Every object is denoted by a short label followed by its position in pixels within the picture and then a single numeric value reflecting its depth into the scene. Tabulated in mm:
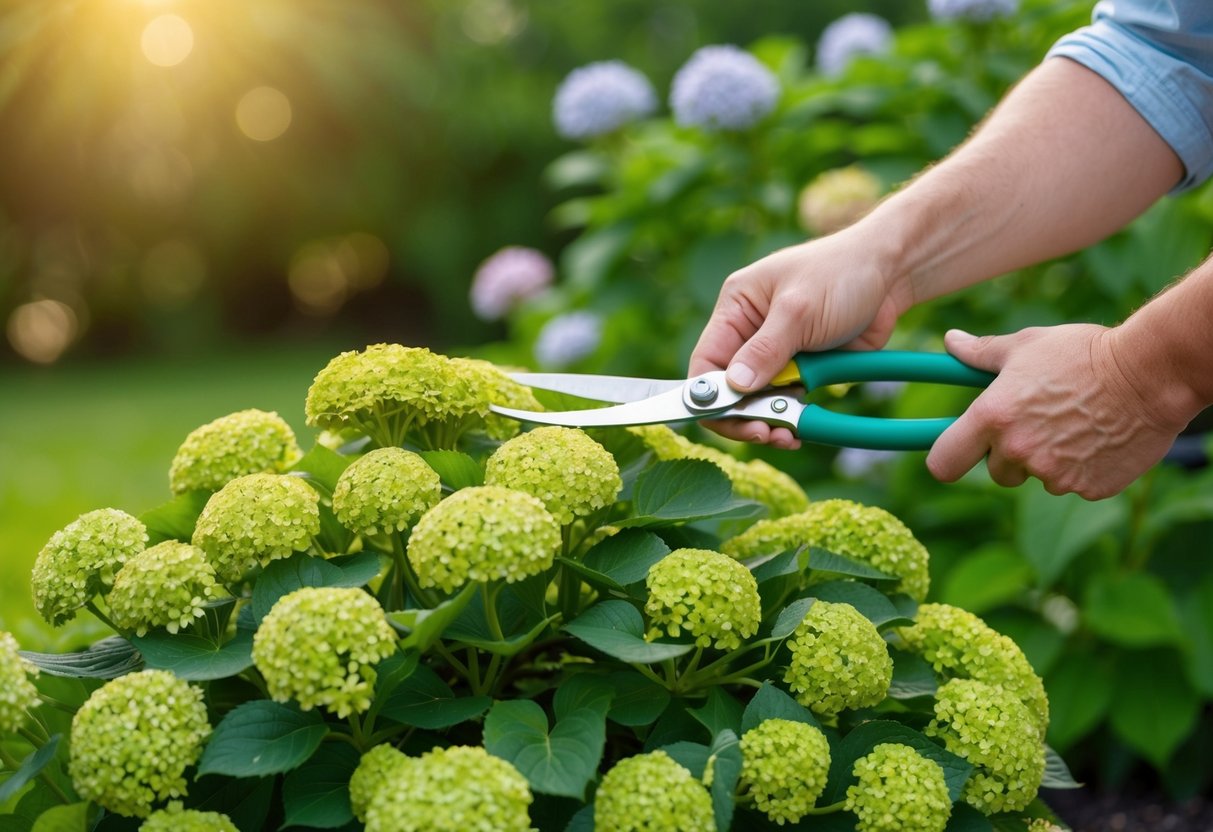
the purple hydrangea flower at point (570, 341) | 3434
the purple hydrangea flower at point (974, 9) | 2977
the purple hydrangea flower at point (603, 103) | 3521
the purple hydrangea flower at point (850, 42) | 3830
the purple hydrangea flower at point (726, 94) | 3053
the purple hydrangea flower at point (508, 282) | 4246
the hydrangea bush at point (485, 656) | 1091
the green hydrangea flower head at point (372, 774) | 1098
